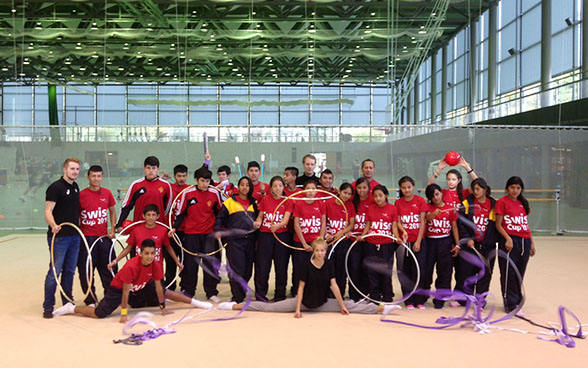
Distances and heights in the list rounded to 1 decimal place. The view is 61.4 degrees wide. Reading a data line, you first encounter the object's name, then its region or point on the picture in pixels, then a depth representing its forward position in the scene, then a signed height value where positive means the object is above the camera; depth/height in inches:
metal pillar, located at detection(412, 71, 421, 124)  607.1 +94.2
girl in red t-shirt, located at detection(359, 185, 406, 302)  217.2 -30.3
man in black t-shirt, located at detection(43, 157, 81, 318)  200.5 -23.3
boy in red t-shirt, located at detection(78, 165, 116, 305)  213.9 -22.8
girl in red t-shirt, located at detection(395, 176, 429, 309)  219.5 -24.8
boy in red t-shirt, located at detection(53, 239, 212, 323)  191.3 -46.2
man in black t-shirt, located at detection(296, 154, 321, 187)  243.4 +0.7
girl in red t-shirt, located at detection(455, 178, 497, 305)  221.0 -25.7
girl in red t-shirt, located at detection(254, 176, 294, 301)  224.5 -34.1
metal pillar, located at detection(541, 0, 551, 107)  663.1 +177.1
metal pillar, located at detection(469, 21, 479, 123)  711.7 +133.2
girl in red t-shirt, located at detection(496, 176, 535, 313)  212.1 -26.7
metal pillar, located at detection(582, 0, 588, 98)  581.9 +162.0
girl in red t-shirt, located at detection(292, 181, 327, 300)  219.6 -21.8
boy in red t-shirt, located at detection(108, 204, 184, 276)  210.5 -26.9
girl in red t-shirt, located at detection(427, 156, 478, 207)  227.6 -8.2
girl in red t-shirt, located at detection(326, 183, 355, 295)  226.4 -23.8
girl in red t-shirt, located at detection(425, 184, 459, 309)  221.9 -30.2
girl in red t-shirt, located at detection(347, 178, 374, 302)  223.6 -34.8
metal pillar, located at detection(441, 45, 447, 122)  677.3 +133.5
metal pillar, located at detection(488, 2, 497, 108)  702.5 +169.3
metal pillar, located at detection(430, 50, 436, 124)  684.2 +126.7
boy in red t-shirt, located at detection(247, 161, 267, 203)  243.8 -4.3
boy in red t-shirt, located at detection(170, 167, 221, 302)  231.1 -23.9
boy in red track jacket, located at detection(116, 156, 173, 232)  229.1 -9.3
